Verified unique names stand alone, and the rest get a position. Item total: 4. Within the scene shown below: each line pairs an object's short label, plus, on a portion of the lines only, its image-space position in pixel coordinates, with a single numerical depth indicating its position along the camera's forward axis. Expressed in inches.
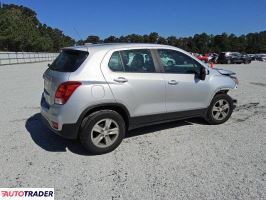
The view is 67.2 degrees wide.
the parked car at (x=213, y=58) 1102.3
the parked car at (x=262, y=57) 1388.5
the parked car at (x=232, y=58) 1041.9
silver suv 120.2
